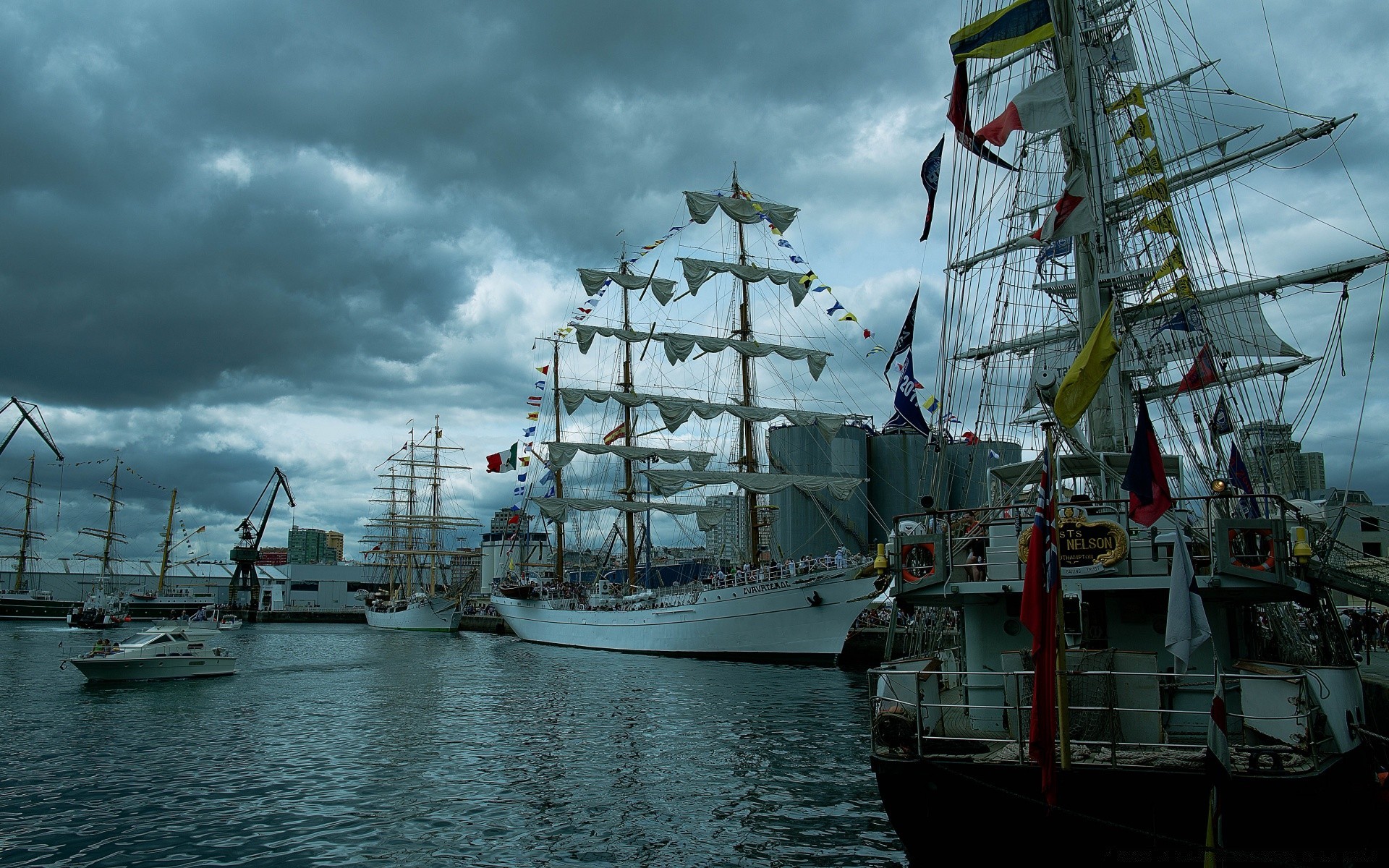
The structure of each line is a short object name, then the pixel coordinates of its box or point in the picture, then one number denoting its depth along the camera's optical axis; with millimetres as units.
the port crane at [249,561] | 114125
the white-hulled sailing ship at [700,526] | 44688
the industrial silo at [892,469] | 84562
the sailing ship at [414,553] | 88938
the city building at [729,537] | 59375
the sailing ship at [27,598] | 95962
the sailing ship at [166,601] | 99938
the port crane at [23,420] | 93500
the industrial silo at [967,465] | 81606
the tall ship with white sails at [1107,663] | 9484
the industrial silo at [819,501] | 77500
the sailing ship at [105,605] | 80000
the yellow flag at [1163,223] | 22953
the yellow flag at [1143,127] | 27750
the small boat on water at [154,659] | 33719
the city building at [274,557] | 187125
